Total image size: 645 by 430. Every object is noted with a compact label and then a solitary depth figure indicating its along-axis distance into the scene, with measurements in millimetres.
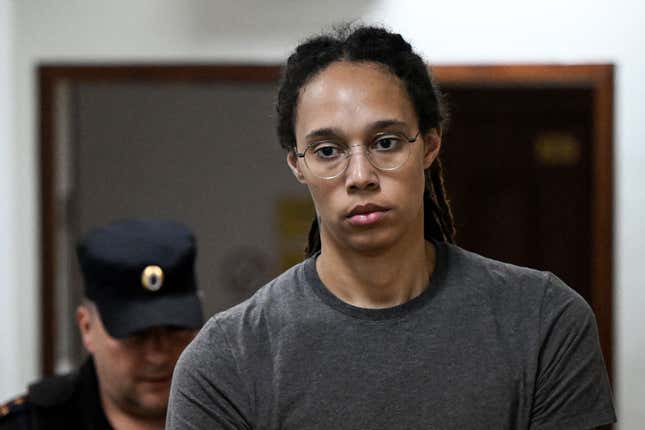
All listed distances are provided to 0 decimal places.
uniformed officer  5175
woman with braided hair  4532
